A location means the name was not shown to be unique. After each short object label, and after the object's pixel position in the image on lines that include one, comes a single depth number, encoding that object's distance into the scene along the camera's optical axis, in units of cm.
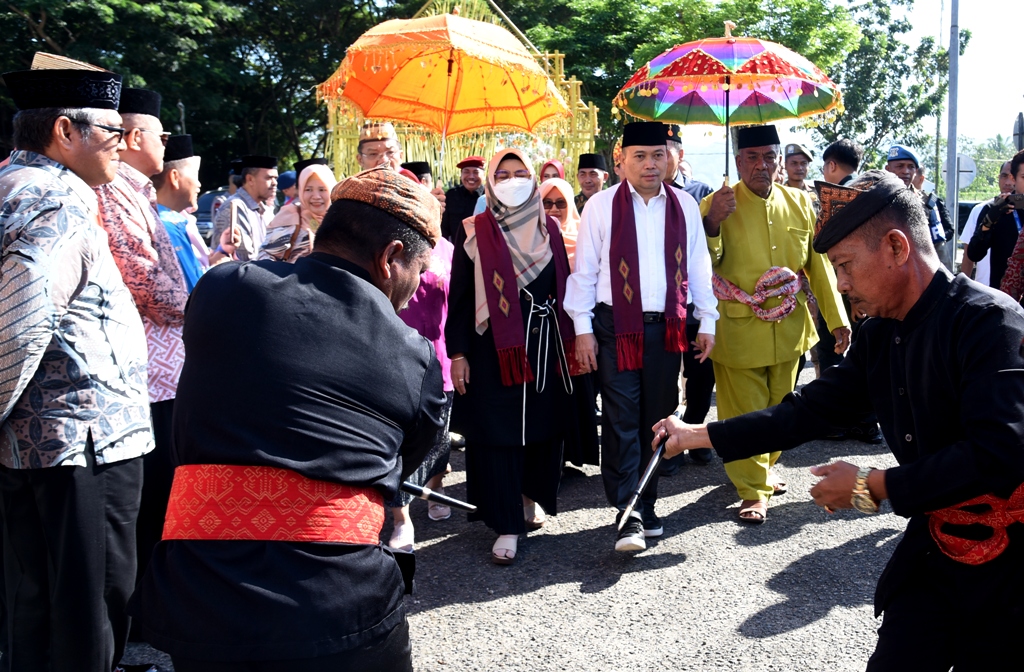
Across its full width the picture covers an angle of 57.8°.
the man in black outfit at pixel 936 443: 216
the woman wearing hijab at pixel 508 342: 489
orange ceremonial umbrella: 596
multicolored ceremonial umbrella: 538
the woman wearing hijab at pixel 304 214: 490
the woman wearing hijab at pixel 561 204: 599
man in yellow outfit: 541
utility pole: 1606
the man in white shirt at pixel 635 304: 489
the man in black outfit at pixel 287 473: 187
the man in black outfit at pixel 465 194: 770
